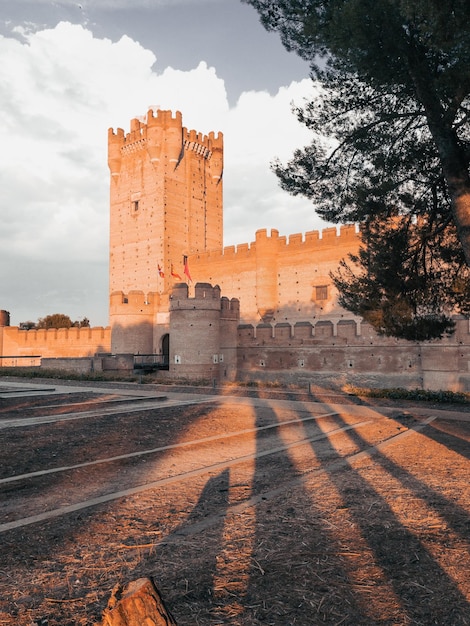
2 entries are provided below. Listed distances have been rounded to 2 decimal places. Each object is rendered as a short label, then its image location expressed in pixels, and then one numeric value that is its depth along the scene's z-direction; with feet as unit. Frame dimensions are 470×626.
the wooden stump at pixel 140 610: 6.37
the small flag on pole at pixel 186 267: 128.16
